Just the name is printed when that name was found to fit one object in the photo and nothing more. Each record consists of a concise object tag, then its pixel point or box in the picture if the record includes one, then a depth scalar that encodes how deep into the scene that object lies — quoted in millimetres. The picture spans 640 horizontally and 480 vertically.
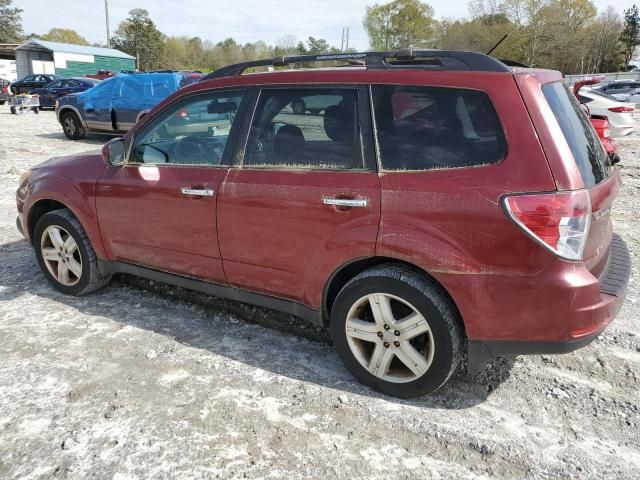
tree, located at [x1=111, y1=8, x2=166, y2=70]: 69000
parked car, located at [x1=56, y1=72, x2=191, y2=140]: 13617
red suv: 2537
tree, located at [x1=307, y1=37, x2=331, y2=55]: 74188
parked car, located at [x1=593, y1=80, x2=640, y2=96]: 31825
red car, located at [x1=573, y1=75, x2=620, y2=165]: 6047
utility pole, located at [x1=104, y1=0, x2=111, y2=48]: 56500
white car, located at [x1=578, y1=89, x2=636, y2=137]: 13367
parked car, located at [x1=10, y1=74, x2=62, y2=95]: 28297
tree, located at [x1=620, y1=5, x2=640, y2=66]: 71875
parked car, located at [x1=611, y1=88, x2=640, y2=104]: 30580
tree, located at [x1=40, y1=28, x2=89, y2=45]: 104831
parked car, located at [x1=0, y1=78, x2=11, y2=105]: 26922
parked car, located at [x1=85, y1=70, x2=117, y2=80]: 32766
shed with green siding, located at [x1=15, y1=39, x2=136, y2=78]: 45219
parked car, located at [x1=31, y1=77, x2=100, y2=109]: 23094
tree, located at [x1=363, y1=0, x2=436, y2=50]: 86750
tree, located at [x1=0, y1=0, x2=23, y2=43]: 78812
